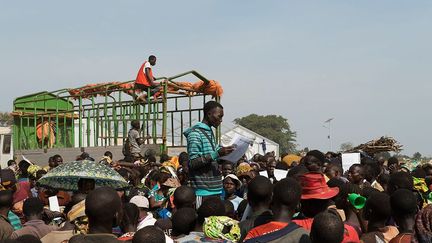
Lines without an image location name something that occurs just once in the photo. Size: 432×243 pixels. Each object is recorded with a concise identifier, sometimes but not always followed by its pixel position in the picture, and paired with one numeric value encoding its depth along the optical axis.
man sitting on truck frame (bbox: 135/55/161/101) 13.22
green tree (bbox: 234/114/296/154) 73.69
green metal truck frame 13.69
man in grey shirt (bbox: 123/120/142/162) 12.35
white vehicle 21.78
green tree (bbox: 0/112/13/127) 63.56
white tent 36.41
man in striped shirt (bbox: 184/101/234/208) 6.25
